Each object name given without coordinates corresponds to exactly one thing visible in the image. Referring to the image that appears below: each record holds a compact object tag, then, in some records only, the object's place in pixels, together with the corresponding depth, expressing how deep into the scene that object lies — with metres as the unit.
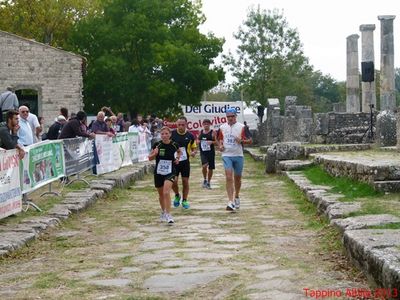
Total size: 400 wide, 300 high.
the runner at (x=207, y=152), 17.59
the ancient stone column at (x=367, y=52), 36.69
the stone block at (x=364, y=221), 8.15
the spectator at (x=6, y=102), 17.28
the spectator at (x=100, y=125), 19.09
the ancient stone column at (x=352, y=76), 38.75
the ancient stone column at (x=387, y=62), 34.59
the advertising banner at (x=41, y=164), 11.99
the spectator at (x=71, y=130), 16.67
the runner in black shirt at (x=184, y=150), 13.31
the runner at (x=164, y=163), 11.66
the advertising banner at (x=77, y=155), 15.20
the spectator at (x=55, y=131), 17.69
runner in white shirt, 13.06
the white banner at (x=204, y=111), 42.22
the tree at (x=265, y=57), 56.28
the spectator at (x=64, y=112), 18.73
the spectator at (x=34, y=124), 16.68
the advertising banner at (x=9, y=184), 10.55
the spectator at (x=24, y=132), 14.32
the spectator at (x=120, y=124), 25.86
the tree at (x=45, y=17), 52.22
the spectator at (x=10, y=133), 11.29
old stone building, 34.00
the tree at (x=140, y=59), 45.88
